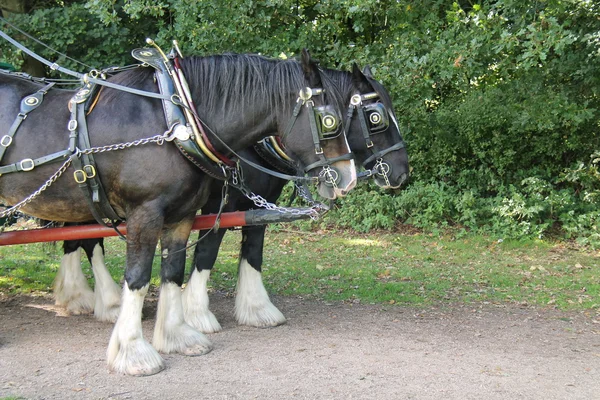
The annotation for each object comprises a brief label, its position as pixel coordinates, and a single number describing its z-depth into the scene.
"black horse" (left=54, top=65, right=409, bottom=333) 4.19
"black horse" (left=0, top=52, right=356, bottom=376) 3.78
